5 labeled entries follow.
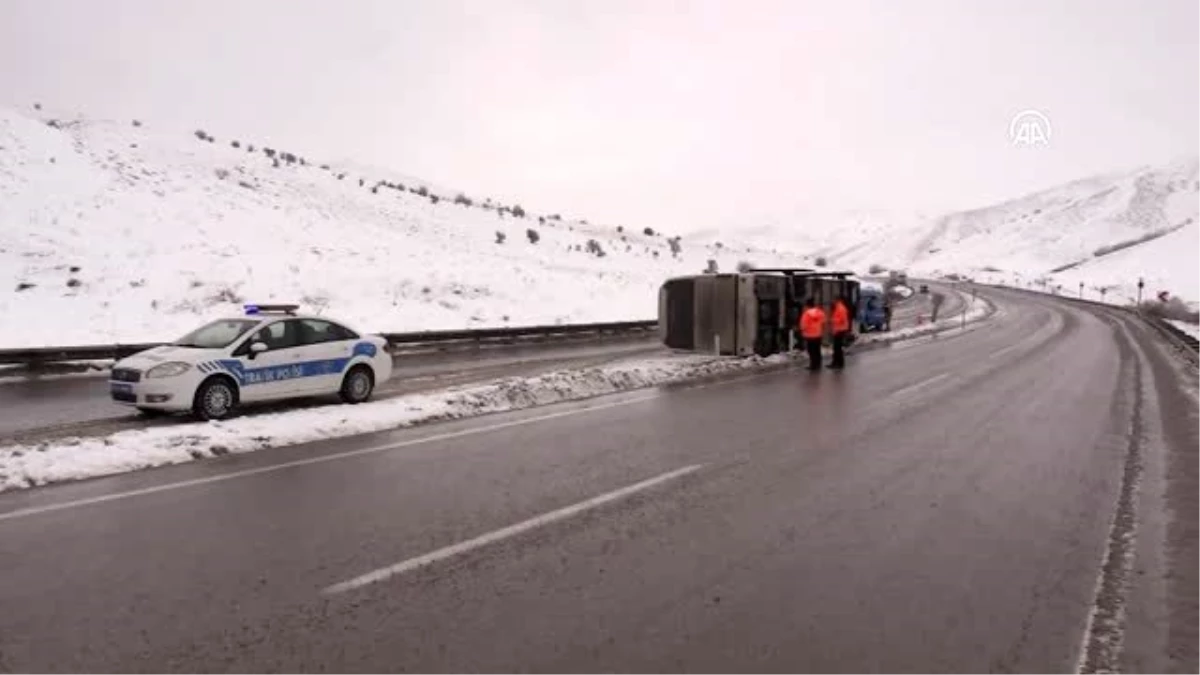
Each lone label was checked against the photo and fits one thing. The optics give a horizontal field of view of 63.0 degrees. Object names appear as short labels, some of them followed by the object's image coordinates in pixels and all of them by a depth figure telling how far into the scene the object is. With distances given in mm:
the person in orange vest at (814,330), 22109
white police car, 12633
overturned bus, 24406
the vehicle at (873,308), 38722
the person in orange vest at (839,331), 22203
